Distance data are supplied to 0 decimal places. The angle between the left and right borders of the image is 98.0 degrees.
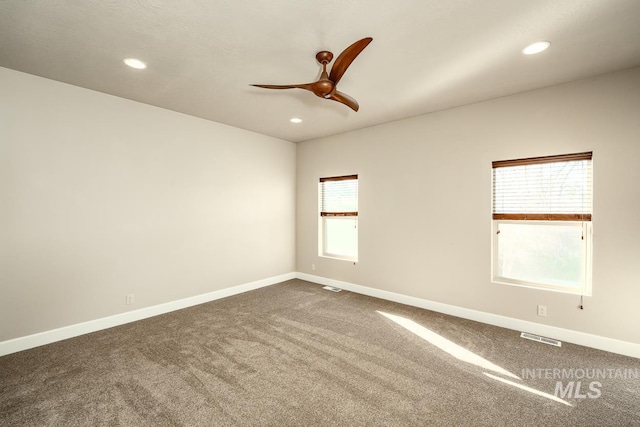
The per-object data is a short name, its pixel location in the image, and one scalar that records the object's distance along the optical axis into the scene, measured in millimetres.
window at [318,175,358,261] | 4855
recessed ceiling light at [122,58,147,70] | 2549
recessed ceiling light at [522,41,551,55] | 2271
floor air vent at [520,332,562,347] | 2875
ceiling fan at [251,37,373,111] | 2039
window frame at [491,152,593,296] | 2865
